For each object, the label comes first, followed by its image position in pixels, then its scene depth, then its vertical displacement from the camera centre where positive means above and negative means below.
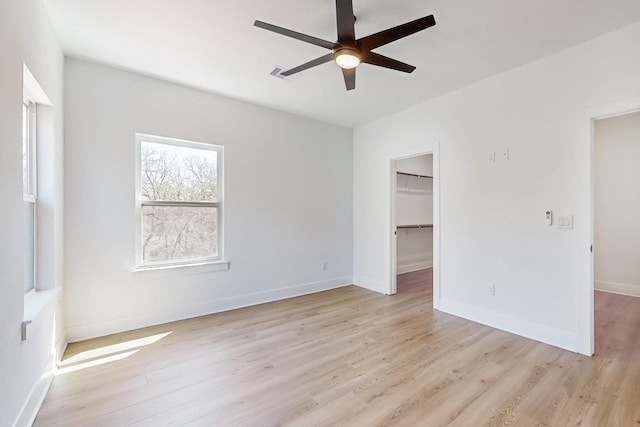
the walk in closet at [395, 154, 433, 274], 5.96 -0.01
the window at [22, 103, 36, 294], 2.18 +0.18
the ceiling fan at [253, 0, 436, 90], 1.78 +1.16
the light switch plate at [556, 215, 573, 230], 2.67 -0.09
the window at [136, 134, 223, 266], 3.27 +0.15
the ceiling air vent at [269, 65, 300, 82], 2.99 +1.47
